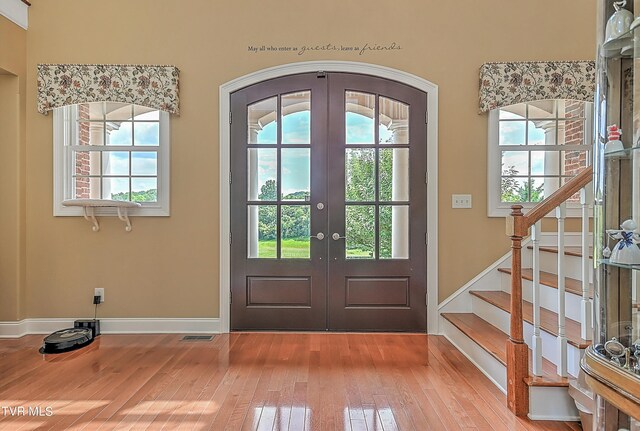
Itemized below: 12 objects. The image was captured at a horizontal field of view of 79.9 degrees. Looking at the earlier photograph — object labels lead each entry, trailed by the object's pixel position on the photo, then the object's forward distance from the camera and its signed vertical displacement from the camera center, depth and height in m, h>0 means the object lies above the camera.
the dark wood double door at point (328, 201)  3.51 +0.12
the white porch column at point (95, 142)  3.55 +0.66
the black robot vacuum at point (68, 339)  2.94 -1.00
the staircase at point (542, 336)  2.04 -0.74
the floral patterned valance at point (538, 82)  3.31 +1.16
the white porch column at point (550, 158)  3.50 +0.51
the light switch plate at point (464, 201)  3.49 +0.12
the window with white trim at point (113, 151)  3.54 +0.57
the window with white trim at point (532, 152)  3.47 +0.57
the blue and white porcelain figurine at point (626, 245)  1.36 -0.11
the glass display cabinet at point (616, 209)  1.38 +0.02
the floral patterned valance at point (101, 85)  3.39 +1.13
